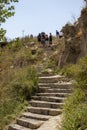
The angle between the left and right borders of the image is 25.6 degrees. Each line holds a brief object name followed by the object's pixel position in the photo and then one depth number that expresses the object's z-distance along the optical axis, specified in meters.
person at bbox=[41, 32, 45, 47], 15.20
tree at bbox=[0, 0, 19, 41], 5.25
